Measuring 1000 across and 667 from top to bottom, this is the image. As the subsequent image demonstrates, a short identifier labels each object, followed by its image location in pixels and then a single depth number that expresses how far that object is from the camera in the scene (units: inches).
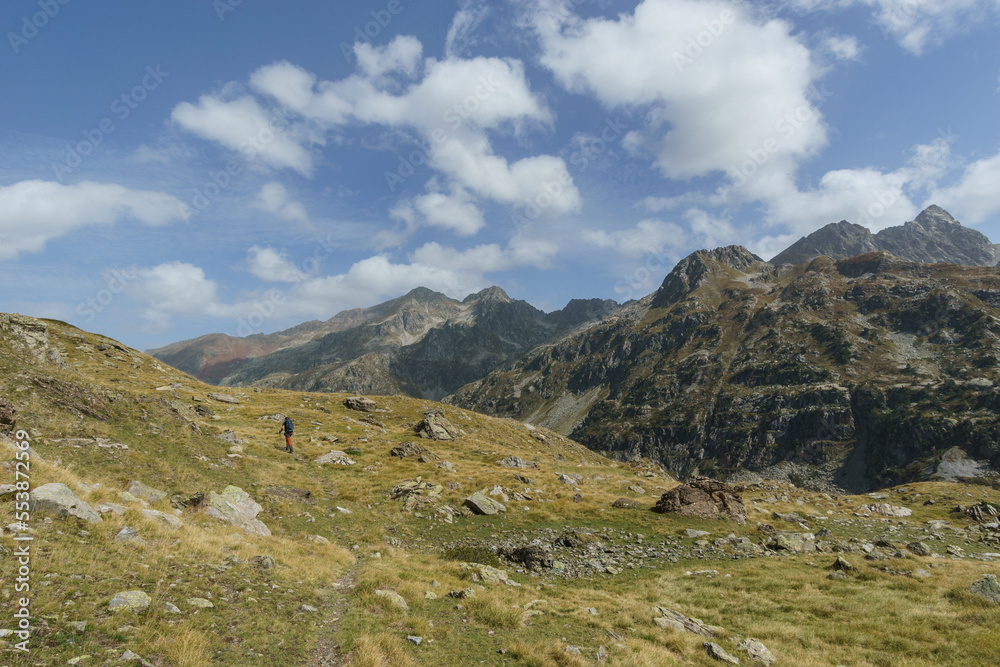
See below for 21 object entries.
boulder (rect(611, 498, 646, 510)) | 1268.5
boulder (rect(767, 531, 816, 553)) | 994.7
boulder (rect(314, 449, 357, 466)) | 1469.5
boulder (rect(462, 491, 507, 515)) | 1139.3
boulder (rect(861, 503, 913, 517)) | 1422.1
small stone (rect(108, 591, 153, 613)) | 359.7
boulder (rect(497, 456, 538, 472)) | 1925.4
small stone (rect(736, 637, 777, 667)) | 512.5
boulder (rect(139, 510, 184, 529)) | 594.9
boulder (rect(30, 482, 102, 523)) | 478.6
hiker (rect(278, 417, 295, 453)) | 1438.2
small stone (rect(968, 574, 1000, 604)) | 617.6
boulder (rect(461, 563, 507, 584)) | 726.5
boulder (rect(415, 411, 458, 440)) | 2326.9
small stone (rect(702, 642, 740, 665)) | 501.0
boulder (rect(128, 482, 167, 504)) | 696.4
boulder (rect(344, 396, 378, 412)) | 2874.0
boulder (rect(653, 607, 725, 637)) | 584.4
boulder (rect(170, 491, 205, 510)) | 730.8
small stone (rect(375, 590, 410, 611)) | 553.7
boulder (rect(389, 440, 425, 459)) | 1711.4
